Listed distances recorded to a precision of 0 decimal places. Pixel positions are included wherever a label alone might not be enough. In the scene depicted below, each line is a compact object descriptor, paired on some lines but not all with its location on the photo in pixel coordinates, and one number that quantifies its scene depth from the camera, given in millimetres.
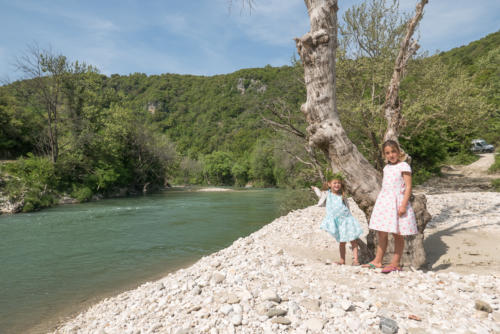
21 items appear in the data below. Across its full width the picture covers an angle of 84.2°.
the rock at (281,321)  2636
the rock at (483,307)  2652
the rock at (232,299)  3144
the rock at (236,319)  2738
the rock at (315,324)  2518
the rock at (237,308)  2955
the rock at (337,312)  2689
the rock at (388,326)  2389
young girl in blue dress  4668
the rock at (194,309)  3184
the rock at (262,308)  2879
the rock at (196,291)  3696
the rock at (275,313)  2791
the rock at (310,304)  2838
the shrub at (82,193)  23188
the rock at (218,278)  3926
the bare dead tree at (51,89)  24531
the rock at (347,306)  2775
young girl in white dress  3896
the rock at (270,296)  3070
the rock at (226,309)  2953
